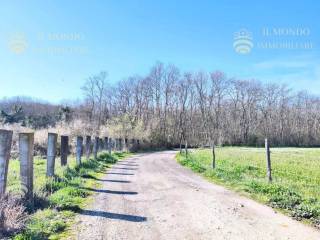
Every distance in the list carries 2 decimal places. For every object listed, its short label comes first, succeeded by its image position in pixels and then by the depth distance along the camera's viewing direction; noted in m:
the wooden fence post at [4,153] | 5.32
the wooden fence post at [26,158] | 6.07
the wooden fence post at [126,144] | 32.86
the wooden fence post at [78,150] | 11.89
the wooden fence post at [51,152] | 8.46
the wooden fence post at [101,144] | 20.31
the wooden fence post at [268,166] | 9.09
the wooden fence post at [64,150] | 10.96
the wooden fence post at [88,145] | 14.63
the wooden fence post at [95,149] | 15.82
